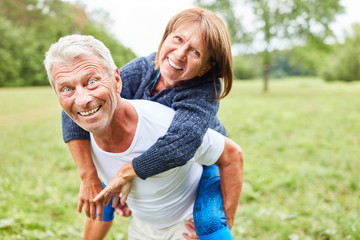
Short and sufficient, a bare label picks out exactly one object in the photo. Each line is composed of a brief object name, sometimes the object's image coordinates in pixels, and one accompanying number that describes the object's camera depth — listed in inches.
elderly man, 57.6
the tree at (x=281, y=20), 715.4
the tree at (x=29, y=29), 1034.7
